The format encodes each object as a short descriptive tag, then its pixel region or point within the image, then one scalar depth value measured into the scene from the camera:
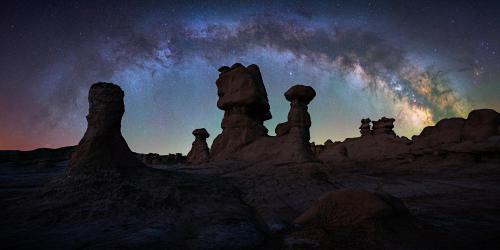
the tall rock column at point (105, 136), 7.38
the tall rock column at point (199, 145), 22.98
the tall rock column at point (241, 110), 16.20
